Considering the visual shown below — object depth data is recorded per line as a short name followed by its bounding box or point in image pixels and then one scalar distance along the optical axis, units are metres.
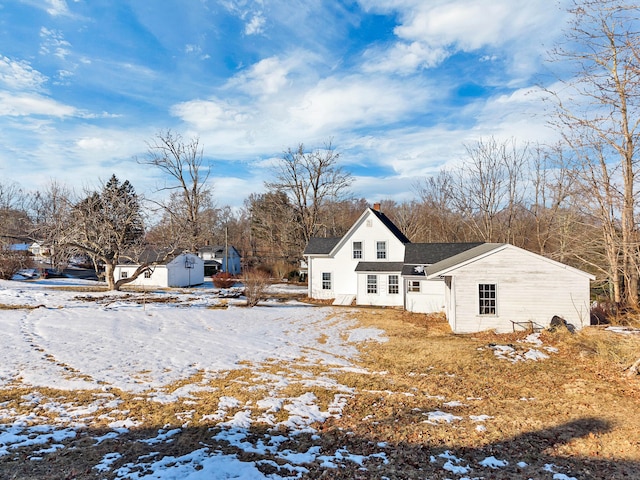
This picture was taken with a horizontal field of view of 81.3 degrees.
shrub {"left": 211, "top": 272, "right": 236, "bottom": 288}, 35.66
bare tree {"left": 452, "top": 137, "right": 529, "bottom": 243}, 32.19
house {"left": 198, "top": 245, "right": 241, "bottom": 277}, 52.25
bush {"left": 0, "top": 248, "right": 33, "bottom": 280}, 32.37
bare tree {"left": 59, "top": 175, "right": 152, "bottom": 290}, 24.69
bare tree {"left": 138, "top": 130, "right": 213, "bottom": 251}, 44.10
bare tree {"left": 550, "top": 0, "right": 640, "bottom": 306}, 8.72
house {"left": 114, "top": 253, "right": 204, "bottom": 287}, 37.41
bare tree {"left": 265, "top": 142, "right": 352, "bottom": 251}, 43.59
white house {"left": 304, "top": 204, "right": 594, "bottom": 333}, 15.41
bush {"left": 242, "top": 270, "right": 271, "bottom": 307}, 22.73
